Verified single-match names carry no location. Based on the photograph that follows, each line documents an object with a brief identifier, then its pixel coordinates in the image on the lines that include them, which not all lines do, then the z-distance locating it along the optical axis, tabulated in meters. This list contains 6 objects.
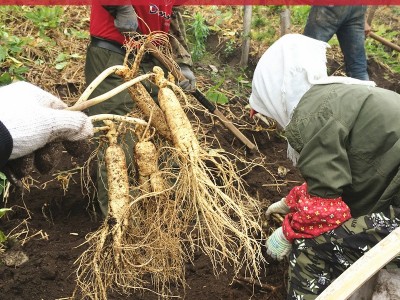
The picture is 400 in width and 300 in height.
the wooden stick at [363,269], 1.43
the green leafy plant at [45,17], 4.34
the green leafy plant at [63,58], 4.02
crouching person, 1.96
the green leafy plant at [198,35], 4.51
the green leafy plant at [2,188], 2.57
